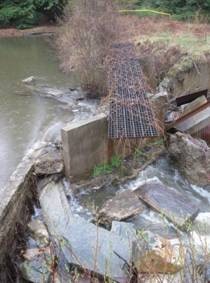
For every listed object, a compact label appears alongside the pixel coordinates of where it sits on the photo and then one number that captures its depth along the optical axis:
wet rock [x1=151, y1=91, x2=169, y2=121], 7.28
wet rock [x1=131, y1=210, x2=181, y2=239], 5.11
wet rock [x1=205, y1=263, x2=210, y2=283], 3.55
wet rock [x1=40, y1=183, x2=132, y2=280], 4.12
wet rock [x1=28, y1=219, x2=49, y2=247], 4.91
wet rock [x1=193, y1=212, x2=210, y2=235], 5.20
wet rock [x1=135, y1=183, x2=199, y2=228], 5.47
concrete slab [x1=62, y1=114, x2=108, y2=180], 6.00
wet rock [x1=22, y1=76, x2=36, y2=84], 11.58
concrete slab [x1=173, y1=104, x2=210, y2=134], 7.39
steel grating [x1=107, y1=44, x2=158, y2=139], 6.25
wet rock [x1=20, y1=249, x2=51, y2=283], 4.25
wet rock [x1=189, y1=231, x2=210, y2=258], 4.11
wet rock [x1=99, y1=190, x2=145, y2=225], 5.46
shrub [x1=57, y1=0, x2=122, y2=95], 10.06
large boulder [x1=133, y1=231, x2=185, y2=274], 3.73
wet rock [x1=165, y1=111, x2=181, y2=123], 7.99
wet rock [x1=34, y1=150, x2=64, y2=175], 6.09
